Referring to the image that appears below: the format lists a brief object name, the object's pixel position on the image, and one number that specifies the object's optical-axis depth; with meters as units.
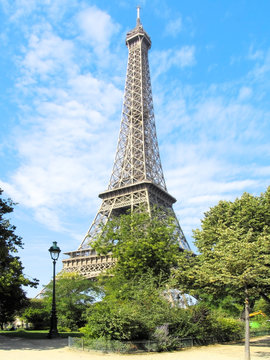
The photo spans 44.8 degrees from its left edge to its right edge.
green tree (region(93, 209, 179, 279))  28.00
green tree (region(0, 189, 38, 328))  19.44
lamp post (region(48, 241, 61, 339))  21.09
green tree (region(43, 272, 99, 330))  32.12
